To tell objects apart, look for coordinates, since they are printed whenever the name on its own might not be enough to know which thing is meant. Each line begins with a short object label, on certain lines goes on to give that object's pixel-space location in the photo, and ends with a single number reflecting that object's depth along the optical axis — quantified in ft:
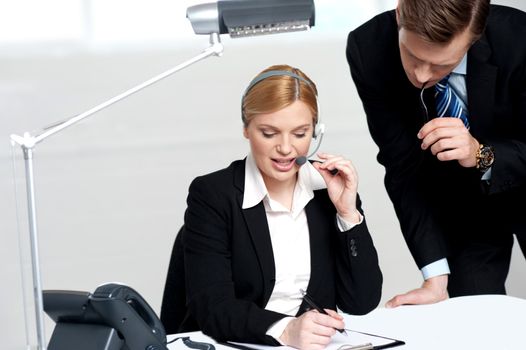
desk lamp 6.72
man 7.89
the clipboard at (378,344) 7.16
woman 8.01
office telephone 6.36
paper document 7.21
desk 7.35
